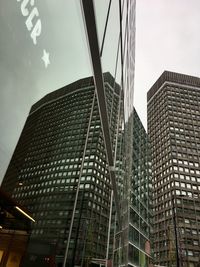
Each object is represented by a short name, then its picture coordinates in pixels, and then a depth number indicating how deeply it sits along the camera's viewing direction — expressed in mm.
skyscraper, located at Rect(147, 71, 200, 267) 66188
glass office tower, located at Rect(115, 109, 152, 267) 31802
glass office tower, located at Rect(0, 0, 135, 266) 2045
